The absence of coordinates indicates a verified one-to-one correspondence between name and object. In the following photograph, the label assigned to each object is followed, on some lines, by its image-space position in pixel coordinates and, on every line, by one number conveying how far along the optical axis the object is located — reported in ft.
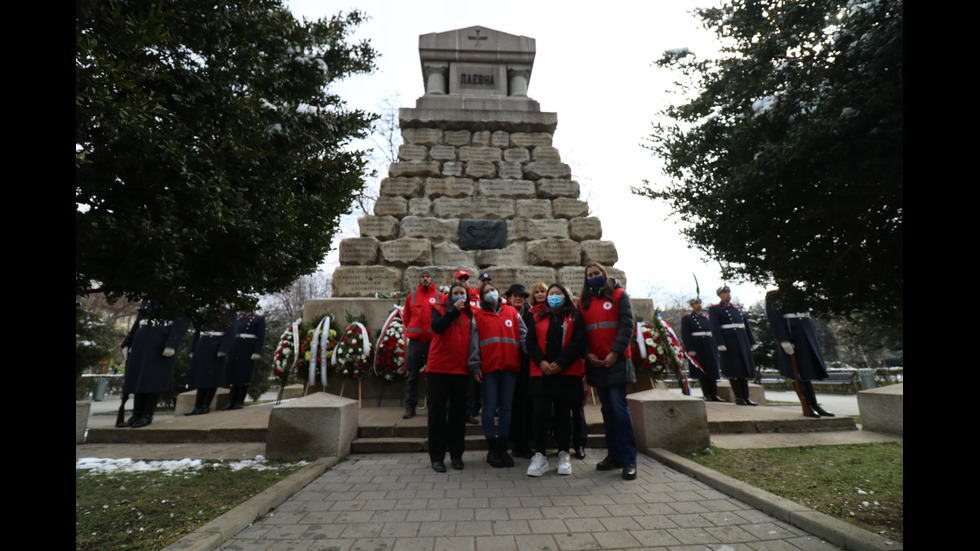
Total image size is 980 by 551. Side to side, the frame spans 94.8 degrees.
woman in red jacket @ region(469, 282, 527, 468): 16.19
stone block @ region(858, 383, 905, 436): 19.86
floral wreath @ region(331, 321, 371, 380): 23.40
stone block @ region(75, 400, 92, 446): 19.70
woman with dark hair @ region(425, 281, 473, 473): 15.79
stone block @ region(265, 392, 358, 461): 16.96
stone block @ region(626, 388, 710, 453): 17.19
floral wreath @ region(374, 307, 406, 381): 23.88
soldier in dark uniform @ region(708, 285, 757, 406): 28.22
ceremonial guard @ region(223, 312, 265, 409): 28.86
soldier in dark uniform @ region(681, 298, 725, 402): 31.17
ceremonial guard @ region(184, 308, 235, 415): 27.17
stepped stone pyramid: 30.55
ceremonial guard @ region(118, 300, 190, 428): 22.67
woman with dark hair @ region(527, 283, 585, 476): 15.15
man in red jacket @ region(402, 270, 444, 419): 21.77
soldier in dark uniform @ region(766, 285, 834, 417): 22.77
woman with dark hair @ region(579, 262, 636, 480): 14.47
